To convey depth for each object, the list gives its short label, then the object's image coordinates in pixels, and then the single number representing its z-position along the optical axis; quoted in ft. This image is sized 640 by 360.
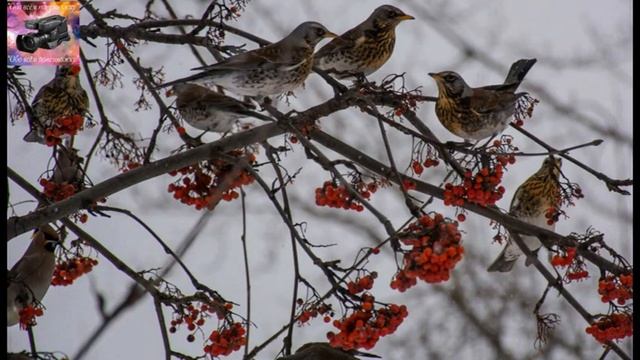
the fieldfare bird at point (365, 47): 19.58
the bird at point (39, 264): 20.58
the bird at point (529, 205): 24.84
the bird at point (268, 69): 17.02
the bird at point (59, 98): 18.67
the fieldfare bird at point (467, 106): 19.30
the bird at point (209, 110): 19.52
